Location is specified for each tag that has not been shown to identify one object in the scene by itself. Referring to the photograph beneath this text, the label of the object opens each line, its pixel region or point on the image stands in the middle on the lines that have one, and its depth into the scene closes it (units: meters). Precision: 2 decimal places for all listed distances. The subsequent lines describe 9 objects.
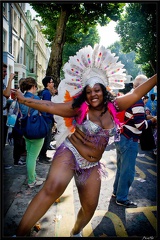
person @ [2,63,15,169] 2.84
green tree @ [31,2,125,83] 6.44
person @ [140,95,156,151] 3.55
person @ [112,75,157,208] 2.96
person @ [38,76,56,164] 4.91
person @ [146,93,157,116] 6.65
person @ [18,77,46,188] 3.49
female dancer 2.09
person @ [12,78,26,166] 4.39
